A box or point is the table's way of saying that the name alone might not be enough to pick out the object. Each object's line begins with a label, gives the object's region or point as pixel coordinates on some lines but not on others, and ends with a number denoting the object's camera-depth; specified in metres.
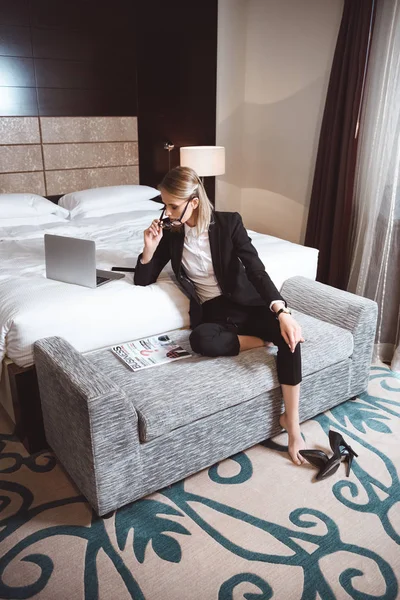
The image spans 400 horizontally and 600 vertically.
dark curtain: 2.95
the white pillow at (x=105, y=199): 3.33
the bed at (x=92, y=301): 1.87
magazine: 1.88
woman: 1.92
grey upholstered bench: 1.55
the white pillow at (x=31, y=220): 3.03
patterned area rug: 1.41
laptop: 2.08
